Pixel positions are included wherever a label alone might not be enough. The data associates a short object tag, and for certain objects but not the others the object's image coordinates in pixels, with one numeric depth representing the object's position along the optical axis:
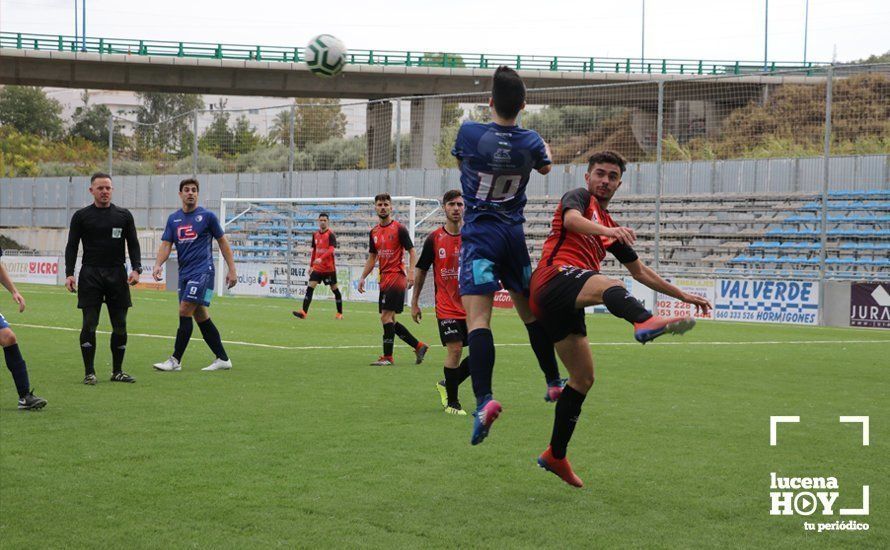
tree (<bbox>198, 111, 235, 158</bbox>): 38.41
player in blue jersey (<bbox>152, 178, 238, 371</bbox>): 12.95
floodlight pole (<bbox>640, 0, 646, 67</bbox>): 55.06
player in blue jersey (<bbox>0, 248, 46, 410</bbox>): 9.30
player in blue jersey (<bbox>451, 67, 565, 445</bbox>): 6.57
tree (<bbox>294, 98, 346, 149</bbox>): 35.88
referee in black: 11.88
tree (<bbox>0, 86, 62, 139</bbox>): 109.62
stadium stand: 27.02
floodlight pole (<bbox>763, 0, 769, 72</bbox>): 51.41
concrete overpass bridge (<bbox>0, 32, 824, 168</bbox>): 52.81
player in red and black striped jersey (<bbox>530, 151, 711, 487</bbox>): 6.40
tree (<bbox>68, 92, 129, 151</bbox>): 113.38
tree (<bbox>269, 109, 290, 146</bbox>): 36.69
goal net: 33.44
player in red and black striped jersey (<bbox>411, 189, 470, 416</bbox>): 9.92
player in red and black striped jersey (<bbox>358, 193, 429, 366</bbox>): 14.31
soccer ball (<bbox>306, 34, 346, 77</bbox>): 14.19
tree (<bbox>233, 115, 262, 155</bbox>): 38.62
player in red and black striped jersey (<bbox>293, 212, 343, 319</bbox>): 25.69
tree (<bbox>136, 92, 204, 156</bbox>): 45.34
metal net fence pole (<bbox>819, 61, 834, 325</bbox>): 24.36
